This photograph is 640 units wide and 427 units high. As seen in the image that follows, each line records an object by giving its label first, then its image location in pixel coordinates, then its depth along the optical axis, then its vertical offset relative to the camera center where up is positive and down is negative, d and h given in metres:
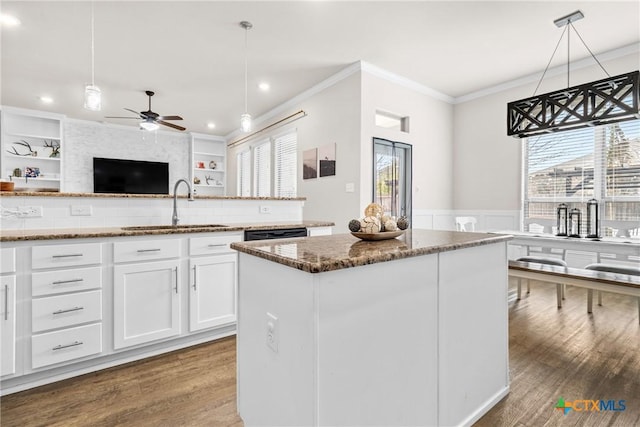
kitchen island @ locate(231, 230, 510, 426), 1.00 -0.46
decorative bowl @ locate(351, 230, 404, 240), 1.49 -0.12
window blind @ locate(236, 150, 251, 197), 7.02 +0.89
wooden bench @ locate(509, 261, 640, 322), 2.12 -0.50
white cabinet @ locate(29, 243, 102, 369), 1.84 -0.58
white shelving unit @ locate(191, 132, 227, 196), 7.79 +1.20
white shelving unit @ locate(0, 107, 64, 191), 5.67 +1.16
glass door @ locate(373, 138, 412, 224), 4.25 +0.50
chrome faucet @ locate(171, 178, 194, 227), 2.73 -0.04
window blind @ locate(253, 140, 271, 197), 6.20 +0.86
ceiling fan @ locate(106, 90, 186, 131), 4.55 +1.36
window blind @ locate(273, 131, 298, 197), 5.42 +0.83
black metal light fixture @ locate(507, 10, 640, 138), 2.28 +0.86
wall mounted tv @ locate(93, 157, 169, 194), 6.53 +0.75
